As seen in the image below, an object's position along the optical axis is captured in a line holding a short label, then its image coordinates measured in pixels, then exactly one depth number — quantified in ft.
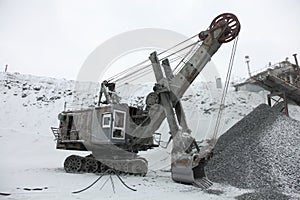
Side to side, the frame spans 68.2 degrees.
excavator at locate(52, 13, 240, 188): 25.30
